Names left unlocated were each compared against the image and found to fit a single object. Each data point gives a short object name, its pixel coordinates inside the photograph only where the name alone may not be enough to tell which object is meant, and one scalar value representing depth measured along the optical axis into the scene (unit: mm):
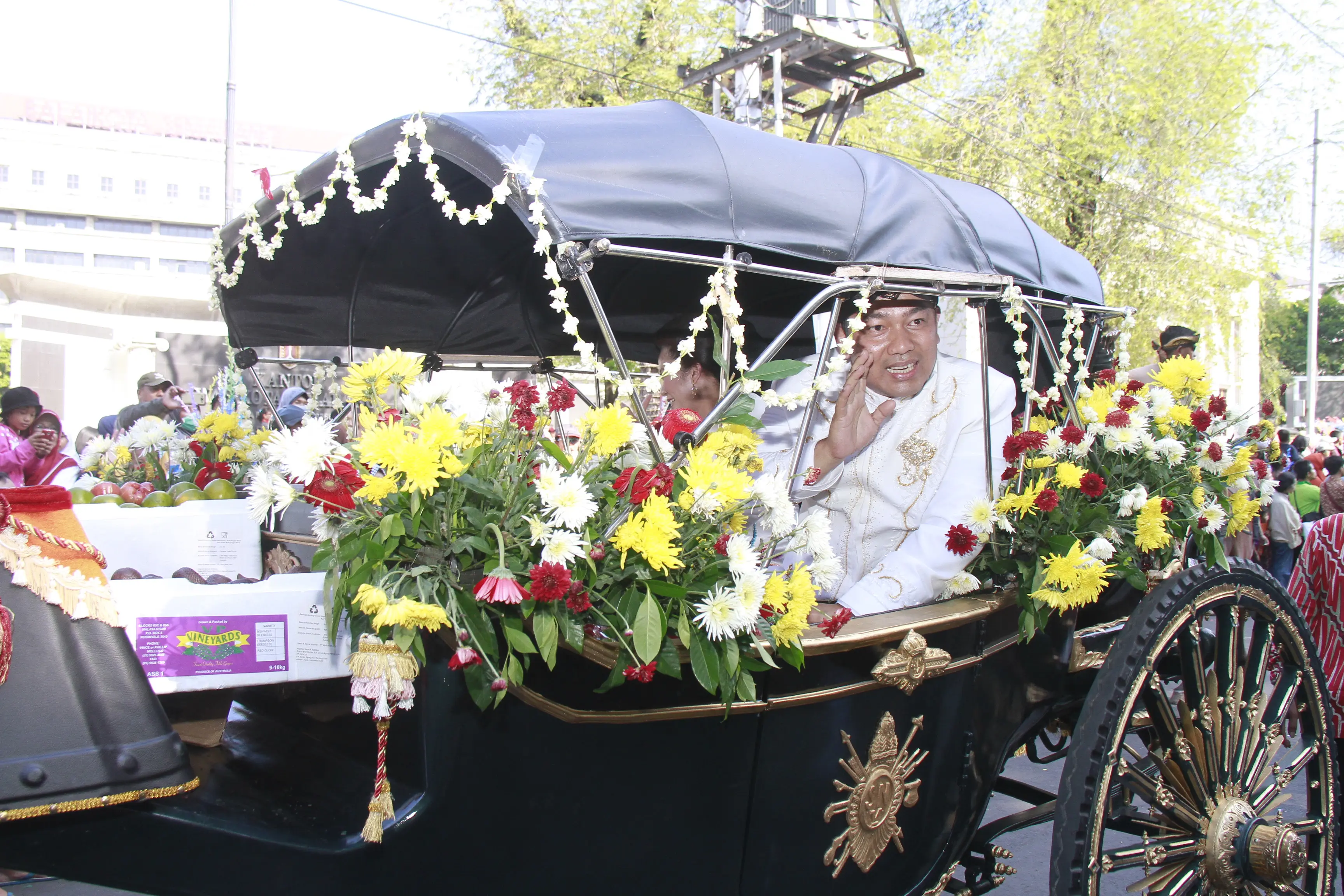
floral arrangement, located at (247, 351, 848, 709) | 1669
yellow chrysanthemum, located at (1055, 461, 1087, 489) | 2609
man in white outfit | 2914
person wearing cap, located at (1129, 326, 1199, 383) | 5699
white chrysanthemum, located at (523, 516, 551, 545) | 1690
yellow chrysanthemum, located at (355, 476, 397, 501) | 1684
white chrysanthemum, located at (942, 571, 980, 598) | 2555
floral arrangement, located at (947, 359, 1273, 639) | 2543
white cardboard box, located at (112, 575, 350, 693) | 1729
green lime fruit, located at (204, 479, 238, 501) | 3014
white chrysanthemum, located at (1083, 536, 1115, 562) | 2531
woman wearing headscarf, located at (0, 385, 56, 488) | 4828
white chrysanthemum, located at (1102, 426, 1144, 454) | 2818
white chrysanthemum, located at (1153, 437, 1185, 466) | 2938
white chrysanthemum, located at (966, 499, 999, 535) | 2529
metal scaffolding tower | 8984
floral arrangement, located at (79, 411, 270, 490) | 3305
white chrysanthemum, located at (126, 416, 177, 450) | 3375
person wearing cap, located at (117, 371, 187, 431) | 5434
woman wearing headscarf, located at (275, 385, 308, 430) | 4559
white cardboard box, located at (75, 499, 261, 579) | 2488
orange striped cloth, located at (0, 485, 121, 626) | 1449
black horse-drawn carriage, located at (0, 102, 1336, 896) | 1710
